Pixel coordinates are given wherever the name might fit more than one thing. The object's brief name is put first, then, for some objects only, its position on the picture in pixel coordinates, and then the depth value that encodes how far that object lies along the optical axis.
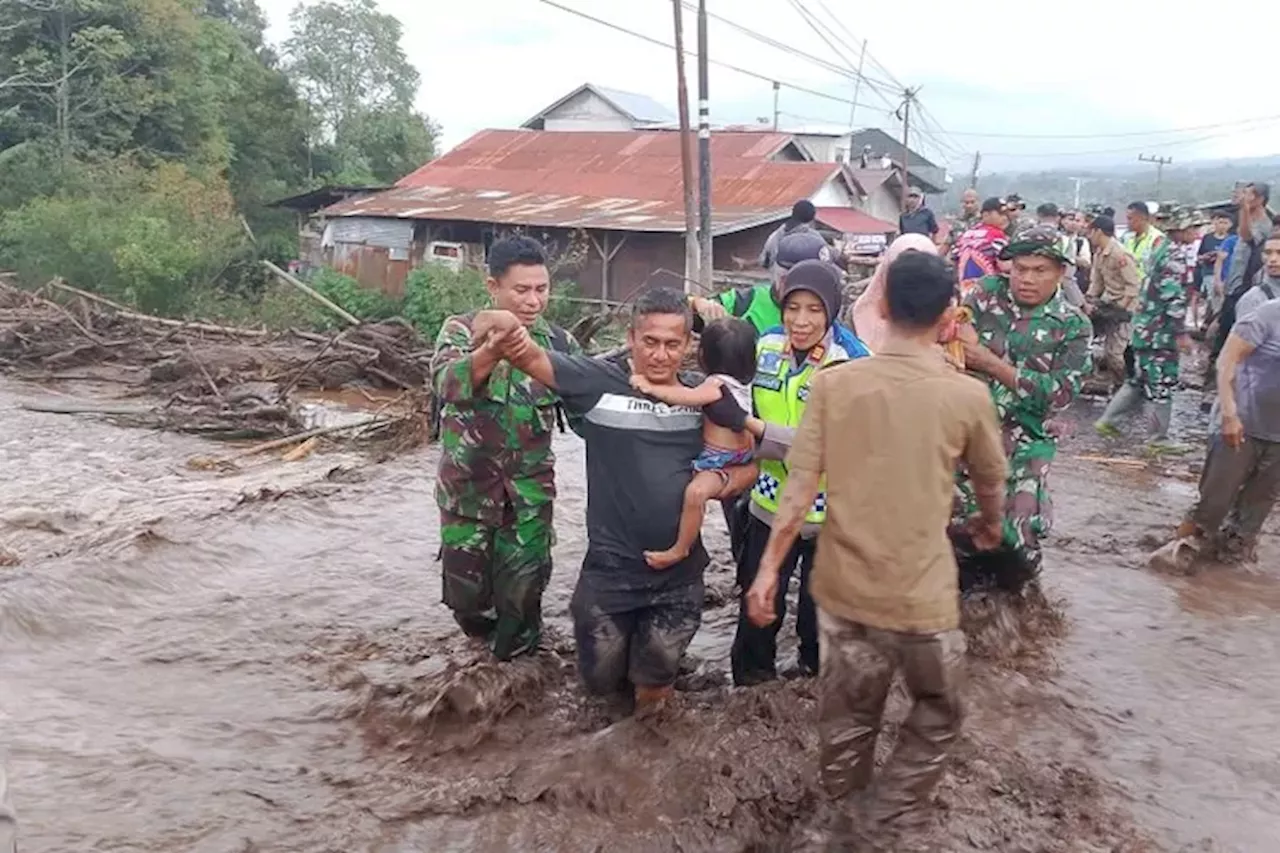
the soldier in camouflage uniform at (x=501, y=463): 4.04
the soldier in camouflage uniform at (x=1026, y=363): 4.67
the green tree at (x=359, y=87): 43.50
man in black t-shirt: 3.61
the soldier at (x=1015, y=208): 12.05
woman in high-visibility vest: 4.00
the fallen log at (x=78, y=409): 13.82
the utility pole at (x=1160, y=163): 64.33
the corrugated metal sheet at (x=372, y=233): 29.28
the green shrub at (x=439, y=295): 22.88
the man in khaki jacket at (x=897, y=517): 3.03
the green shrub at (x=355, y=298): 26.92
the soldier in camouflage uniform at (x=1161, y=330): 9.38
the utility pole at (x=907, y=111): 36.70
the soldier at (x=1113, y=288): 10.81
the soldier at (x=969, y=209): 13.58
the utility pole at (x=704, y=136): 17.77
